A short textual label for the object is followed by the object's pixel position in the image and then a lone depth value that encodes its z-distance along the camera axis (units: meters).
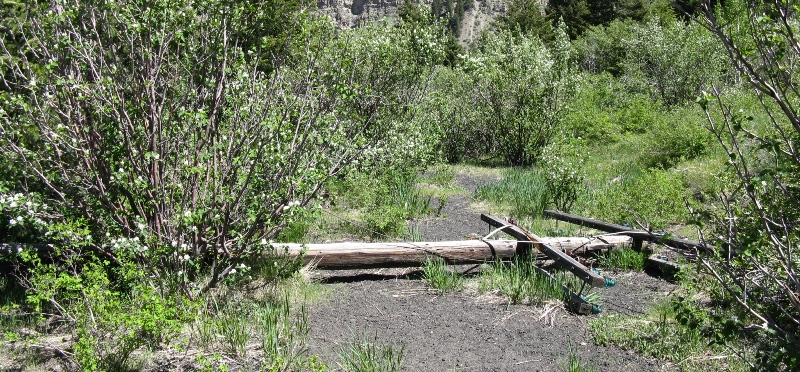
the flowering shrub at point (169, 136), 4.89
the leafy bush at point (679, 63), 18.95
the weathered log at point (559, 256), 5.61
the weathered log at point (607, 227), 6.45
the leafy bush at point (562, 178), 9.12
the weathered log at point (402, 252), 6.50
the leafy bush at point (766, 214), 2.57
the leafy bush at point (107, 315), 4.02
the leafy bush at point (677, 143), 11.81
